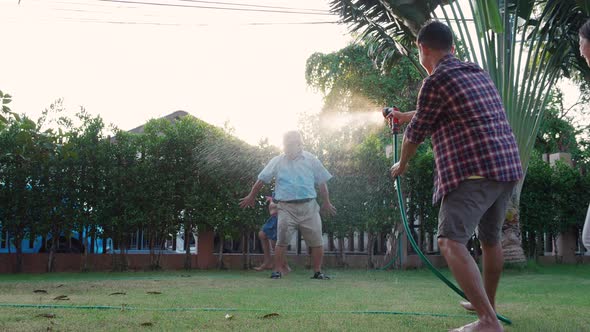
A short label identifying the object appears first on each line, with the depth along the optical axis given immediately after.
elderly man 7.53
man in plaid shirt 3.05
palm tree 8.62
